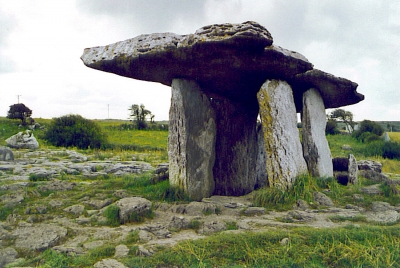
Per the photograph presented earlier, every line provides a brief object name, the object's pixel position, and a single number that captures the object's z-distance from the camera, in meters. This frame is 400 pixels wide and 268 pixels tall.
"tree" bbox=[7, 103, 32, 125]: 32.91
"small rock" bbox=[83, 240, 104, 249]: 4.79
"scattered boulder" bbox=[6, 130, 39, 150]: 19.39
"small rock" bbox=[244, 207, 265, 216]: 6.48
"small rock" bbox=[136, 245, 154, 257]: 4.30
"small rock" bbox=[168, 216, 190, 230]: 5.55
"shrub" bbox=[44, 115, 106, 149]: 22.06
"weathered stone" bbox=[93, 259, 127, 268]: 4.03
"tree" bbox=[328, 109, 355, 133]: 42.06
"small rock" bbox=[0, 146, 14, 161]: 14.05
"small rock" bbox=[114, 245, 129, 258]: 4.37
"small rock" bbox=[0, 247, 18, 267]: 4.53
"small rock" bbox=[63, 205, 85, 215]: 6.59
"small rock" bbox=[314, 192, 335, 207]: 6.97
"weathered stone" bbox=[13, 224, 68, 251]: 4.93
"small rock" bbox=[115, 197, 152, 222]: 5.91
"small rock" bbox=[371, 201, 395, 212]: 6.73
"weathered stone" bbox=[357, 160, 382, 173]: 10.88
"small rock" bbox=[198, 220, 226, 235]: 5.32
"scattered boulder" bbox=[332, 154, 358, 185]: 8.86
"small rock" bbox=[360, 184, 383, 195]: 7.73
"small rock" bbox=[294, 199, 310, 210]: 6.78
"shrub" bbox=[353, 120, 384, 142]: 29.13
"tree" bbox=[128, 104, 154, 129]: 40.25
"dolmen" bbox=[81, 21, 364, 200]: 7.10
